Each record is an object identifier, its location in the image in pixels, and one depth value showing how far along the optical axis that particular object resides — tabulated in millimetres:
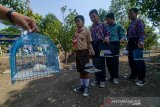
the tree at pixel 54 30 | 4966
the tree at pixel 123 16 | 6823
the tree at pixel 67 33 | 4796
